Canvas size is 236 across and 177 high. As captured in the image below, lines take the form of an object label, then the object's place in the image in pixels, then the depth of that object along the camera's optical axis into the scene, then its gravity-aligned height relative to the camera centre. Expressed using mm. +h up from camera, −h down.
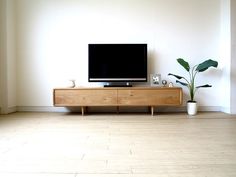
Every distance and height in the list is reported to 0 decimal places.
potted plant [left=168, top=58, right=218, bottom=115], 4387 +131
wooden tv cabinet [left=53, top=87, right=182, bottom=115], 4301 -187
